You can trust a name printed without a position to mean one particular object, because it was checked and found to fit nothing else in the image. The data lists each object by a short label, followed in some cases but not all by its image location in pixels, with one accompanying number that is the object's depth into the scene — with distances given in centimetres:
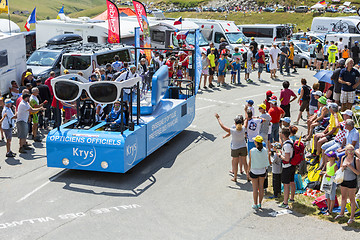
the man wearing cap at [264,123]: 1198
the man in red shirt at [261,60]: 2362
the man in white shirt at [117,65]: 1862
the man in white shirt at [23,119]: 1334
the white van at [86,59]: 2039
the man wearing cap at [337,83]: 1492
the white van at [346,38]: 2856
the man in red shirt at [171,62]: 1983
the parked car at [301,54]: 2812
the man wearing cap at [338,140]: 1055
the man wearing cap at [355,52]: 2475
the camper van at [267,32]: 3372
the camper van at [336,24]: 3541
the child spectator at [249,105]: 1228
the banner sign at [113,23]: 2634
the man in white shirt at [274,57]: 2361
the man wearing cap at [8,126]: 1317
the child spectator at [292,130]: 1063
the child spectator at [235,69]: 2260
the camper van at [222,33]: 2938
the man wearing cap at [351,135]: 1011
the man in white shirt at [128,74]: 1416
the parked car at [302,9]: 7781
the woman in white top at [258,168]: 975
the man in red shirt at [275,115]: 1302
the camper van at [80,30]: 2748
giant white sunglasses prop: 1098
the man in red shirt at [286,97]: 1459
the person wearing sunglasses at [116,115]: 1201
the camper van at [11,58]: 1941
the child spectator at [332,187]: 943
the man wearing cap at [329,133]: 1166
